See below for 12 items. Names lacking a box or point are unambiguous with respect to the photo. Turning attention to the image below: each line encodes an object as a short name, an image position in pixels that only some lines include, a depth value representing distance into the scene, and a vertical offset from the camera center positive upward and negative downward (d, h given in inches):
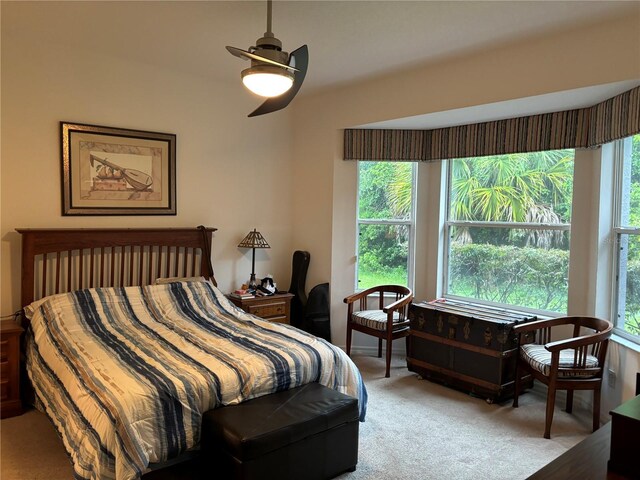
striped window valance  127.3 +30.5
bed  90.1 -31.9
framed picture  149.3 +15.5
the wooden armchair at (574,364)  121.9 -36.6
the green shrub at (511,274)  158.7 -17.6
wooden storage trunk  144.5 -39.1
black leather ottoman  89.2 -42.8
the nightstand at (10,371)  126.6 -42.0
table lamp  180.2 -8.6
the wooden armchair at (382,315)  165.9 -34.1
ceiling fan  93.3 +30.8
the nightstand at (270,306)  173.8 -31.8
